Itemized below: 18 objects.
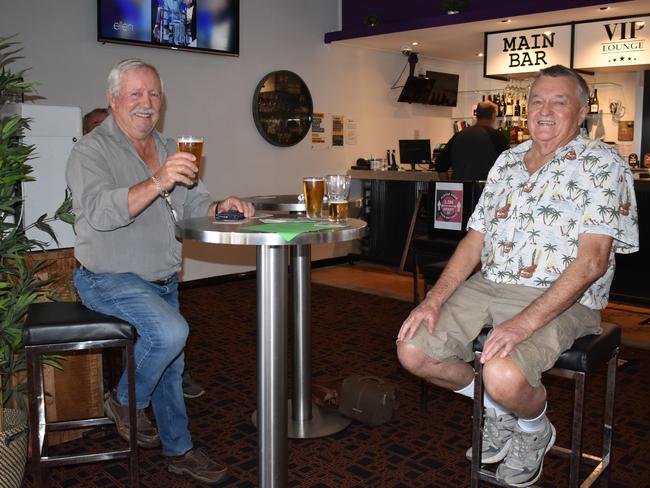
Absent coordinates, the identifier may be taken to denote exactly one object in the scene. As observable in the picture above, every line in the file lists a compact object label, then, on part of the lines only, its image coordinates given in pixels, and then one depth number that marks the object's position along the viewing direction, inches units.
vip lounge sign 227.5
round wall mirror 259.3
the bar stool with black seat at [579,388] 78.5
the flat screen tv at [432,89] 318.3
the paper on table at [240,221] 90.0
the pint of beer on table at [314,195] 91.7
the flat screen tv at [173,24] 210.7
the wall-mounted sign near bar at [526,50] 246.1
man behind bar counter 235.1
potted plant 91.2
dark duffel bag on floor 116.7
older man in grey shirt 90.1
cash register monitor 292.5
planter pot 87.7
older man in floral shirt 81.0
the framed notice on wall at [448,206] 164.7
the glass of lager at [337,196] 90.3
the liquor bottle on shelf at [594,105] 298.4
